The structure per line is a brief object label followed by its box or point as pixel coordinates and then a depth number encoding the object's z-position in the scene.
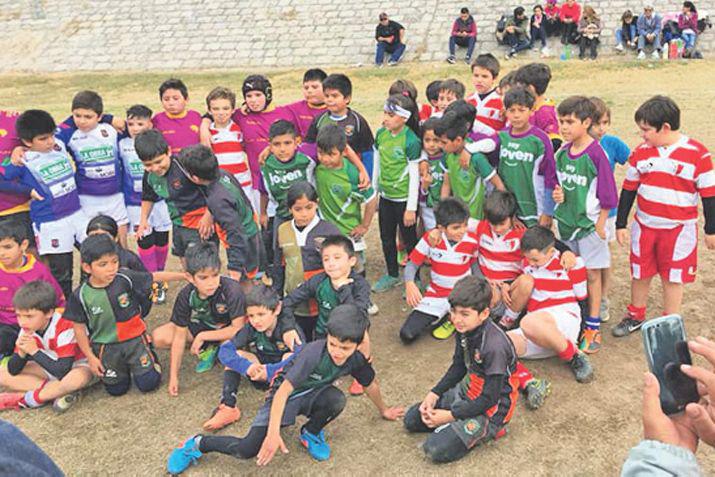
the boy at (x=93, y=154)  5.99
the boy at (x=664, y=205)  4.67
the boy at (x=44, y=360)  4.63
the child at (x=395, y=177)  5.88
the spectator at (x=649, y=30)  17.86
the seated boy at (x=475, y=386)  3.86
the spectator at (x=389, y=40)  19.73
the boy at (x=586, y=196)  4.86
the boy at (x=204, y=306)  4.66
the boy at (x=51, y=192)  5.61
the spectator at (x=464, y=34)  19.30
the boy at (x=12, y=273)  4.81
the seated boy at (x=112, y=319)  4.62
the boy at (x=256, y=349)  4.39
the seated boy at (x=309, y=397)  3.73
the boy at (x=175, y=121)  6.27
